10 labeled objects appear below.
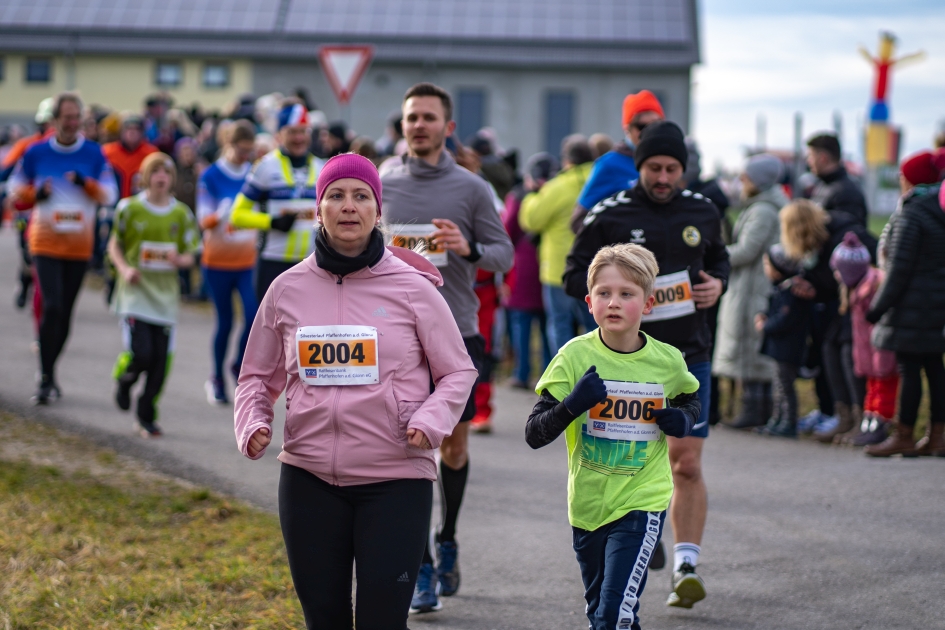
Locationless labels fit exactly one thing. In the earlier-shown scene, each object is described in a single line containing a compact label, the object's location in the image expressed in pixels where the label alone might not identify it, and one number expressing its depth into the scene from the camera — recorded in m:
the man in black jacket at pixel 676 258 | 10.47
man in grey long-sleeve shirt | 10.83
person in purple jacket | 23.44
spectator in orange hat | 12.28
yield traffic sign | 24.86
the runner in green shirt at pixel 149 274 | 17.55
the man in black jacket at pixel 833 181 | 19.03
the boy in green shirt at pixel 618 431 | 8.34
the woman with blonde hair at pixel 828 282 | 18.30
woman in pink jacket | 7.49
